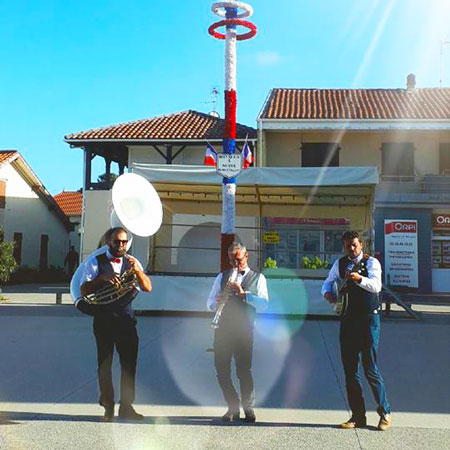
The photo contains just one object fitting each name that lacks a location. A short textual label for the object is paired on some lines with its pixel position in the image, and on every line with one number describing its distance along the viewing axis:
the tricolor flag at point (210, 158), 9.47
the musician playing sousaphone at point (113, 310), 4.79
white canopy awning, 11.34
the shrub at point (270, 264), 13.53
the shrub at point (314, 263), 14.70
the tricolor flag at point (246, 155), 10.22
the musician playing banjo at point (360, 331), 4.63
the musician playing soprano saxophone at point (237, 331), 4.82
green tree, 15.61
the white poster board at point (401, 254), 19.80
